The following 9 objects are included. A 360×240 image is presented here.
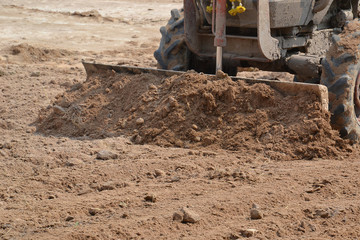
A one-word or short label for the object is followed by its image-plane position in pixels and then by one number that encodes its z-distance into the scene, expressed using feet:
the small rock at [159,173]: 32.93
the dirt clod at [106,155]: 36.09
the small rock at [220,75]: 38.24
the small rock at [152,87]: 40.75
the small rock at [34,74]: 57.31
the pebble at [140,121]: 39.42
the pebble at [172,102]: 38.63
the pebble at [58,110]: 42.99
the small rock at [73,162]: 35.14
